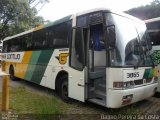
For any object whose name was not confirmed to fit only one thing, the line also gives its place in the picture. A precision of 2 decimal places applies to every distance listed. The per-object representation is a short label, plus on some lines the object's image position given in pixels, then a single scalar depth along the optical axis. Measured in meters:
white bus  3.73
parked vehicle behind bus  5.13
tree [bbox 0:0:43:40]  13.81
